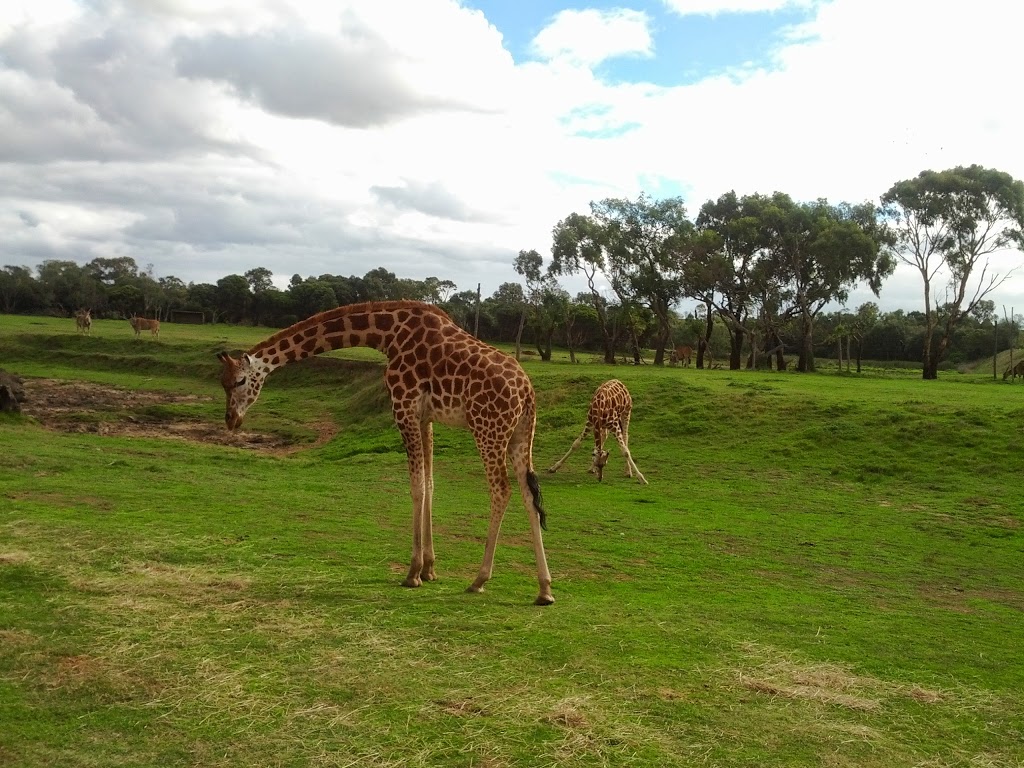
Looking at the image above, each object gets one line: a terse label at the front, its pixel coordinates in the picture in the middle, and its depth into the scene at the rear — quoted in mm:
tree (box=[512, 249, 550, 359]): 53375
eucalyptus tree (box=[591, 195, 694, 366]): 51438
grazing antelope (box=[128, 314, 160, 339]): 46250
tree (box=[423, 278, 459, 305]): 67925
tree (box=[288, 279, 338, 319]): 66062
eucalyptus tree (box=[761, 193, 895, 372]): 46000
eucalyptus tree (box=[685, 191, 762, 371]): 49281
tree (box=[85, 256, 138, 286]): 92438
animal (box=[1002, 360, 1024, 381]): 40812
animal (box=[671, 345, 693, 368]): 54772
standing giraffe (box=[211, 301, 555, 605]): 8312
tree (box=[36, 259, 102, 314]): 72188
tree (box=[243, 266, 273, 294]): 70225
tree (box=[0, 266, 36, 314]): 70938
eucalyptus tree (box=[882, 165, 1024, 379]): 44375
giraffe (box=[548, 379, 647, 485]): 17938
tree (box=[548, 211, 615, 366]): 51844
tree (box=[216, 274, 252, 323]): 69250
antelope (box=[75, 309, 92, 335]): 46562
